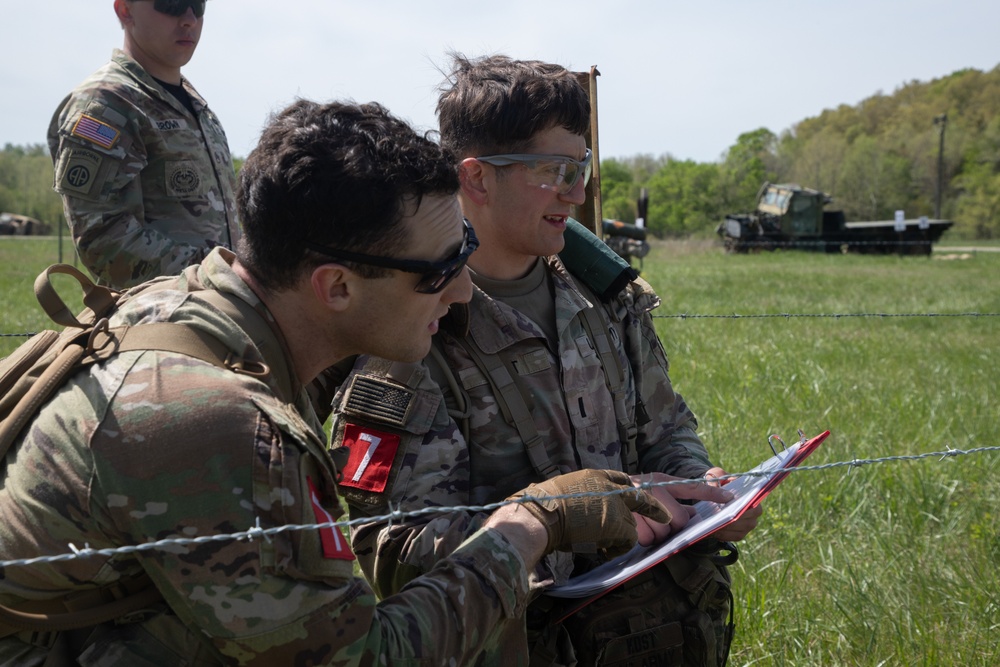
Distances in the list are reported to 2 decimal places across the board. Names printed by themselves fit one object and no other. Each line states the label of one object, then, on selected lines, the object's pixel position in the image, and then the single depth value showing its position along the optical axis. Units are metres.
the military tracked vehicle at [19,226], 51.50
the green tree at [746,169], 70.38
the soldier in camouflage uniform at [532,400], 2.24
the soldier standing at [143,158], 3.43
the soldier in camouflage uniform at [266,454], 1.49
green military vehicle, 33.41
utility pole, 56.78
